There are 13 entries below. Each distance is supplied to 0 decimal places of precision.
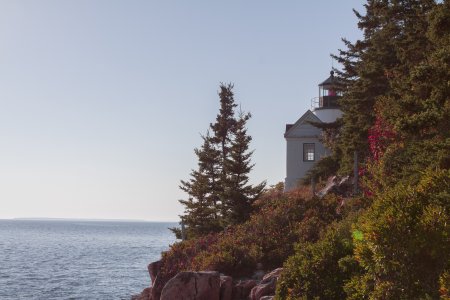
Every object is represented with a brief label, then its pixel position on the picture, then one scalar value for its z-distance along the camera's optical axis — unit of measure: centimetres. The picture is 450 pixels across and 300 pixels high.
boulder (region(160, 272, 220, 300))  2500
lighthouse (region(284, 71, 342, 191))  5012
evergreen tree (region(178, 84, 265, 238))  3938
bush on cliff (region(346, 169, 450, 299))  1268
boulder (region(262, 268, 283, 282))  2488
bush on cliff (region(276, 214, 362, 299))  1709
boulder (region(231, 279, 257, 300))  2617
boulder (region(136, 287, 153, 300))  3133
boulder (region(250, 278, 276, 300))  2369
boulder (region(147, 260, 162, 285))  3384
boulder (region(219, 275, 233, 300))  2589
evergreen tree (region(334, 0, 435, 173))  3203
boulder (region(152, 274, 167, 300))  2973
